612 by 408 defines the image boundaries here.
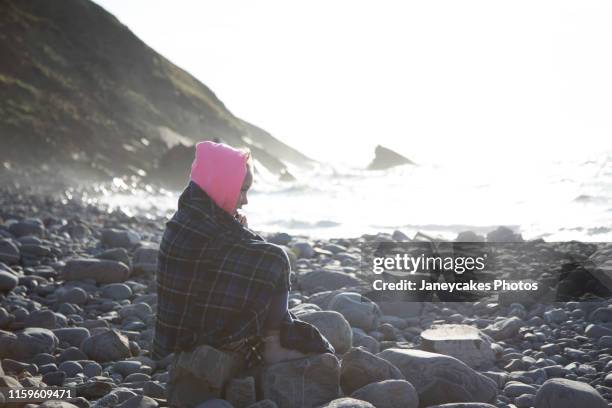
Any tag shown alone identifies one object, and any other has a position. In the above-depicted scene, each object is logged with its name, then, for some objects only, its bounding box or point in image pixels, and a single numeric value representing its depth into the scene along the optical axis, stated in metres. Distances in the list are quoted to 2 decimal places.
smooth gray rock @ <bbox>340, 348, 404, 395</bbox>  3.52
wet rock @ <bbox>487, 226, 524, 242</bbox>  8.73
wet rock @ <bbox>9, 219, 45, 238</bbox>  9.07
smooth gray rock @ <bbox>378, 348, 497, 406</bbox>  3.44
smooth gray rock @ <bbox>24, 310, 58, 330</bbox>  5.03
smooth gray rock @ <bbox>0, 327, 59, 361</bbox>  4.29
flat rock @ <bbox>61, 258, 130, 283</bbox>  6.63
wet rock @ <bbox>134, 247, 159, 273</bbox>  7.10
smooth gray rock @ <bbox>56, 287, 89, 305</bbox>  5.88
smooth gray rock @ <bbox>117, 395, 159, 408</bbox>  3.34
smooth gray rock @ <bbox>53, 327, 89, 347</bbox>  4.68
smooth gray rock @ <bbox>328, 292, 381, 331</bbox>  5.03
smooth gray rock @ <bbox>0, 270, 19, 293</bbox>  5.93
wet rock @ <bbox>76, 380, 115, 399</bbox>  3.72
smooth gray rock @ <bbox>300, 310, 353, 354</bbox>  4.02
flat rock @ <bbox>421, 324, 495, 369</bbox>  4.16
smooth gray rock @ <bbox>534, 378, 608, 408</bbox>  3.21
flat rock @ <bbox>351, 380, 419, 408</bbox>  3.26
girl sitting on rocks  3.31
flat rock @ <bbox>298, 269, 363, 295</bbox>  6.57
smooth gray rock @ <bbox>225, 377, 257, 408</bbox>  3.28
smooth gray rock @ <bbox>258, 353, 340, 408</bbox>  3.29
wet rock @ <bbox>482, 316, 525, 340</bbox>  4.86
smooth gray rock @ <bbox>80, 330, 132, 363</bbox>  4.38
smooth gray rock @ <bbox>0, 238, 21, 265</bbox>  7.13
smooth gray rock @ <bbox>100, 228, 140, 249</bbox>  8.89
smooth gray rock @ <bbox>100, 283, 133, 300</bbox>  6.20
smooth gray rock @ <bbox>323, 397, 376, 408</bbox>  3.00
